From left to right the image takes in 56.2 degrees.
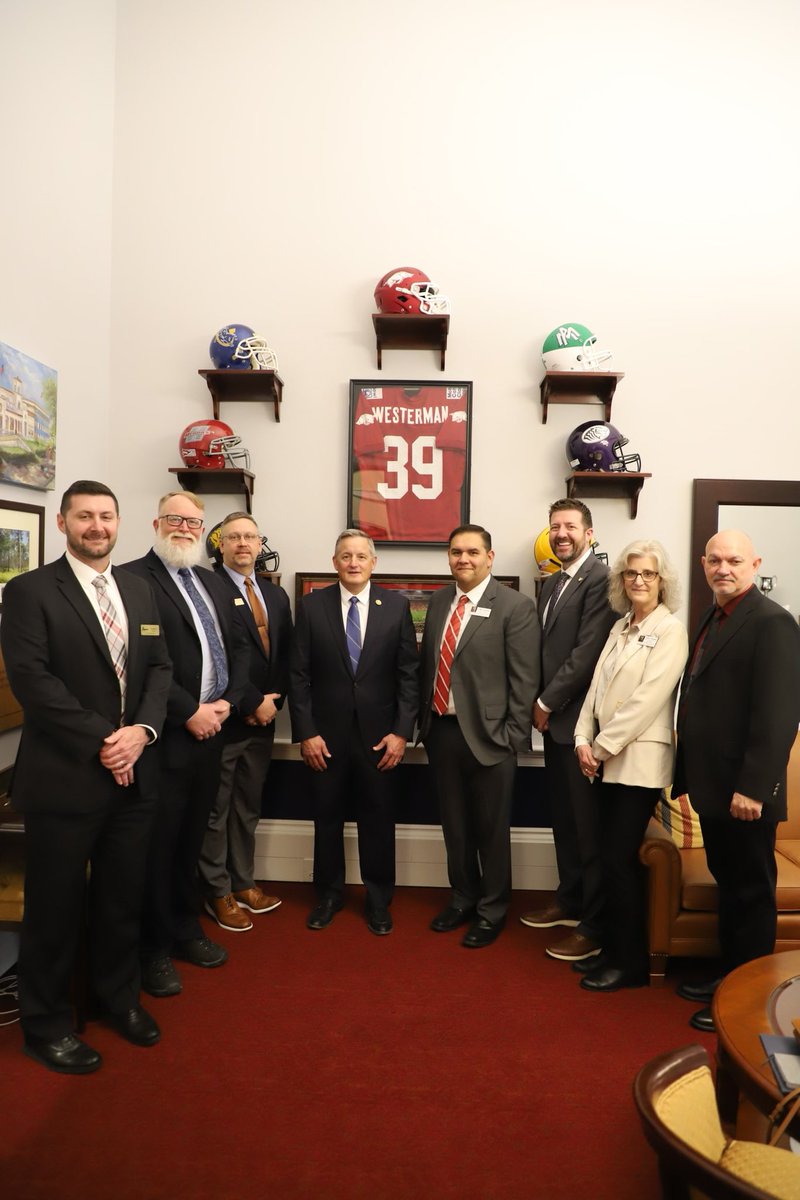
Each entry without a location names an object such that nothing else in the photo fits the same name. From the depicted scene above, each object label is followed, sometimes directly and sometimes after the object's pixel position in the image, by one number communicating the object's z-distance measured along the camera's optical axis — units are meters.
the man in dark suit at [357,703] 3.38
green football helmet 3.74
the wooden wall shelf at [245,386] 3.84
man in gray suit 3.29
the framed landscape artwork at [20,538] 3.05
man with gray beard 2.83
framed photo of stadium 4.00
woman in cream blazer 2.80
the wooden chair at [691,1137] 0.97
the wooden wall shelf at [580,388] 3.76
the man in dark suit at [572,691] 3.16
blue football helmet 3.79
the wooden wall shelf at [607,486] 3.82
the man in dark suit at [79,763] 2.28
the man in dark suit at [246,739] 3.39
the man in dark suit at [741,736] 2.49
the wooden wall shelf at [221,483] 3.92
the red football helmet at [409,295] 3.73
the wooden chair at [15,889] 2.55
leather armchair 2.93
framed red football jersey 3.98
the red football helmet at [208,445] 3.79
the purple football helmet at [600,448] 3.70
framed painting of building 3.06
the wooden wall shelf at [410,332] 3.76
